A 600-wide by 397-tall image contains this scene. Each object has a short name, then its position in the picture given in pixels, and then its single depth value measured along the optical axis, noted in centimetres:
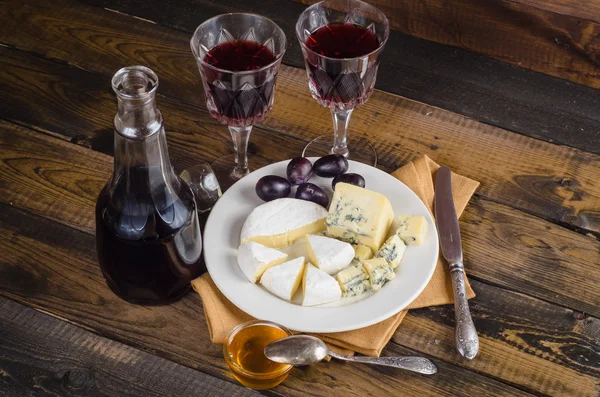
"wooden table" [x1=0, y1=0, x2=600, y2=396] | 130
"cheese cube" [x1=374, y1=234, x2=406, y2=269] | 137
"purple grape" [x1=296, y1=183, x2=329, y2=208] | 147
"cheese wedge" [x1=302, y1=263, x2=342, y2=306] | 131
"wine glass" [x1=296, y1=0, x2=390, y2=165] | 147
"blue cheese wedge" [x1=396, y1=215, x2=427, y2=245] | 140
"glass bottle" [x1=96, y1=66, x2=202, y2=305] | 114
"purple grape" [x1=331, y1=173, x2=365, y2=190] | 148
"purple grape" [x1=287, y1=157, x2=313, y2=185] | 150
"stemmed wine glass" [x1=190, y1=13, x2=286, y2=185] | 142
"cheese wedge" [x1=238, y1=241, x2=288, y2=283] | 134
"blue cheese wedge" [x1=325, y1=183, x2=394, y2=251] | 138
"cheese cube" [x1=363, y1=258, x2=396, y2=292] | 134
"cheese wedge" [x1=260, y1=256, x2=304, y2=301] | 132
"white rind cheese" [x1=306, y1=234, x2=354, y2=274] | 133
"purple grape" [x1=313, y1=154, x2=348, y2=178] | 150
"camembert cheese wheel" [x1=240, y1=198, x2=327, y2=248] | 140
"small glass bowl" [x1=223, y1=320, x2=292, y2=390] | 124
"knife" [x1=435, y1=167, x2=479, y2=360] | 131
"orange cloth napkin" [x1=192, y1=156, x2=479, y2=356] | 132
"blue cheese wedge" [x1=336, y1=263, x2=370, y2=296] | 133
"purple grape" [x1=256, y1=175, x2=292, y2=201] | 147
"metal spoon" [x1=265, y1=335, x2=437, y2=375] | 124
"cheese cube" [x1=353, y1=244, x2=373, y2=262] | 138
